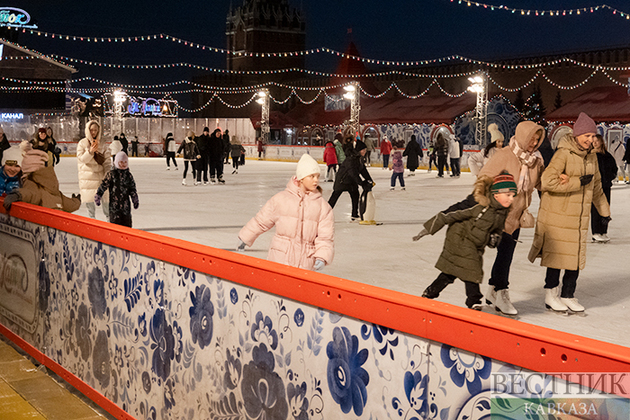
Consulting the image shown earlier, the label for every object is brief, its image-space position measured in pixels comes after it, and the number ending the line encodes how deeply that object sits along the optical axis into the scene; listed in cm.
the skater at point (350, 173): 927
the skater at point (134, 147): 3400
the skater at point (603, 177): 811
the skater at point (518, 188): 465
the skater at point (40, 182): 548
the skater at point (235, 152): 2056
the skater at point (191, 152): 1628
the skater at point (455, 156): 2034
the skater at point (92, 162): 783
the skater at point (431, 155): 2192
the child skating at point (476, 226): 403
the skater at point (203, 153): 1597
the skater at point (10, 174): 520
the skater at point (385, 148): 2428
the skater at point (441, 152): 2003
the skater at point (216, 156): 1620
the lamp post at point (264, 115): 3388
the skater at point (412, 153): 1884
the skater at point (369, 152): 2399
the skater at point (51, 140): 1395
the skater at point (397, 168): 1473
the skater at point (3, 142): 1343
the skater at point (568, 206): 451
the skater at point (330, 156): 1706
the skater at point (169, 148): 2170
